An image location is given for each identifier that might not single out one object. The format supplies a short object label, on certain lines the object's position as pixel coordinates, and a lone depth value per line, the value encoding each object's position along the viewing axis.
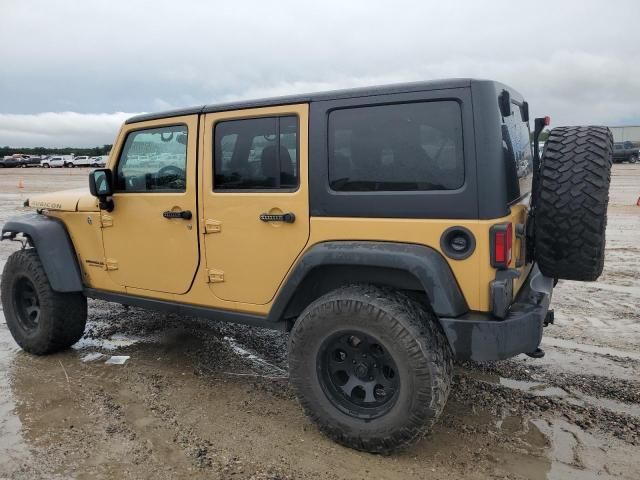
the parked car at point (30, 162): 53.21
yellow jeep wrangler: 2.72
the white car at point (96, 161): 49.30
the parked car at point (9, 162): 51.66
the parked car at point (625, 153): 35.19
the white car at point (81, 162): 51.49
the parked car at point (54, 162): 52.06
